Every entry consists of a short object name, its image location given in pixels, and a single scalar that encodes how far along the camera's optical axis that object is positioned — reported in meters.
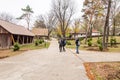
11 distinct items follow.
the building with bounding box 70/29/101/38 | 41.60
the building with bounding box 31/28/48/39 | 32.11
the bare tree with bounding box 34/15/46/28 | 42.68
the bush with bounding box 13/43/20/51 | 11.34
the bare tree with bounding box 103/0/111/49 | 11.74
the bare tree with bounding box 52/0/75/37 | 26.17
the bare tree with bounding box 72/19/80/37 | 38.10
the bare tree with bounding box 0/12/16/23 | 39.81
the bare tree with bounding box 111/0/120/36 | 20.35
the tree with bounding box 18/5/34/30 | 38.54
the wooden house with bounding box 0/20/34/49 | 13.68
